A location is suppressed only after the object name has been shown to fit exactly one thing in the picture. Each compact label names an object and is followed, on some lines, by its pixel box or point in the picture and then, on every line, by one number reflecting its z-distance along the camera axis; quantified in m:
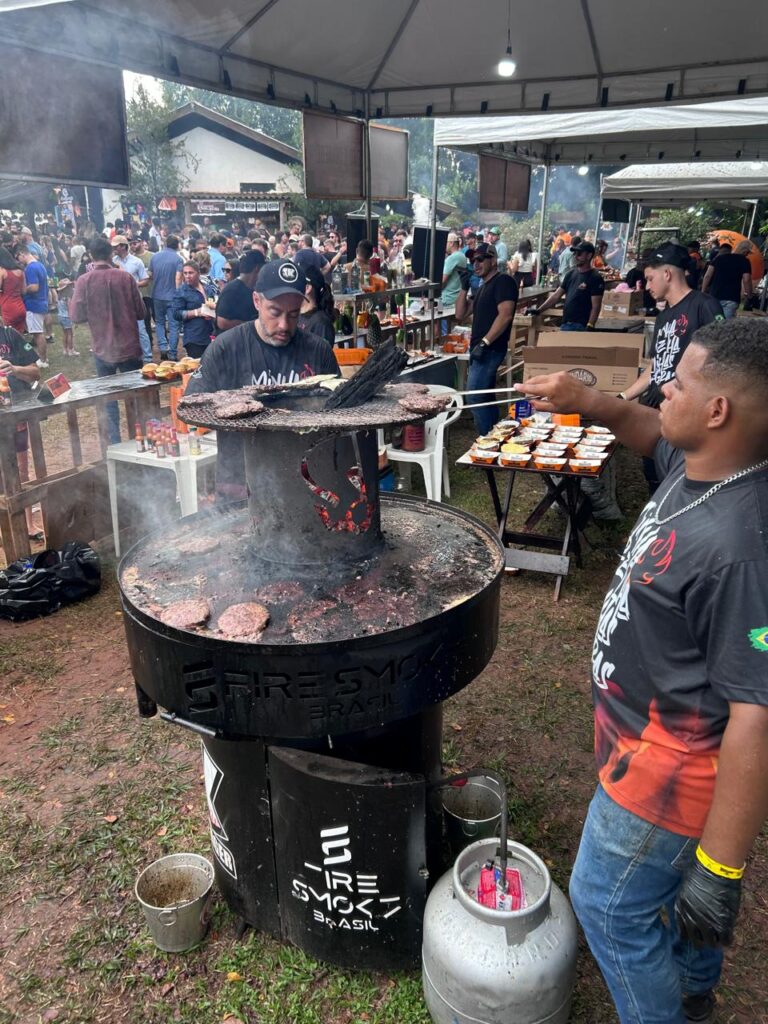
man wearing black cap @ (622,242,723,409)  5.40
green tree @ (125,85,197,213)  30.56
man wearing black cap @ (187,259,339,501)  3.63
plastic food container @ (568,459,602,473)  5.07
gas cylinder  2.04
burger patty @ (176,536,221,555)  2.86
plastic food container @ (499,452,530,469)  5.23
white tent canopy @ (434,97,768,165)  7.86
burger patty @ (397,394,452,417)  2.38
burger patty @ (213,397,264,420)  2.28
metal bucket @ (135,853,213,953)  2.57
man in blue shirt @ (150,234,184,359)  12.90
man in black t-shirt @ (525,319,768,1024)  1.50
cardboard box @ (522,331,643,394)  6.96
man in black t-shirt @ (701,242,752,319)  13.91
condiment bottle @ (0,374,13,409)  5.20
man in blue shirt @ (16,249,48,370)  12.48
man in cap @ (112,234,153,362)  13.12
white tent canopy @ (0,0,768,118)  5.10
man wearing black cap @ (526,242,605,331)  9.59
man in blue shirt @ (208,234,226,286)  15.66
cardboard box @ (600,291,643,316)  13.33
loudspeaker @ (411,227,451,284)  11.82
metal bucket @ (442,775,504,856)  2.86
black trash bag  5.02
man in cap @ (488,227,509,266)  19.94
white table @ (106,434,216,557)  5.61
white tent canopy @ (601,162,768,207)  15.47
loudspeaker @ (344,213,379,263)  9.69
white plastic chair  6.68
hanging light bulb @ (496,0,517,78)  6.30
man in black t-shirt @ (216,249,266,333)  7.04
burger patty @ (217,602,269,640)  2.13
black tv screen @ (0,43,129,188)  4.43
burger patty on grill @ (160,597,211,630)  2.21
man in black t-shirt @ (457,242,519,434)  8.04
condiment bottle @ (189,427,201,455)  5.71
